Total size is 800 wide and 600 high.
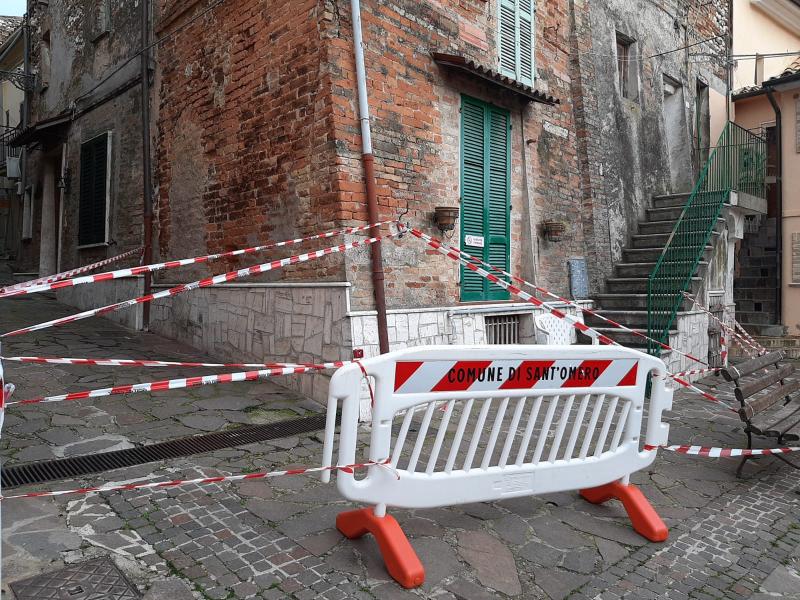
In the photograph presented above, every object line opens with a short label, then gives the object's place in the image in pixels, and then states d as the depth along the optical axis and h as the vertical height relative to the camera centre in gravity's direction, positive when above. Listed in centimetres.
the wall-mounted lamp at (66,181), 1083 +265
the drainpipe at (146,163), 844 +233
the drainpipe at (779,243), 1227 +153
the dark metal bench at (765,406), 429 -72
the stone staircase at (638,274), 827 +68
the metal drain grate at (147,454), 377 -99
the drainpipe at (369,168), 572 +151
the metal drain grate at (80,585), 251 -119
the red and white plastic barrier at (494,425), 278 -58
